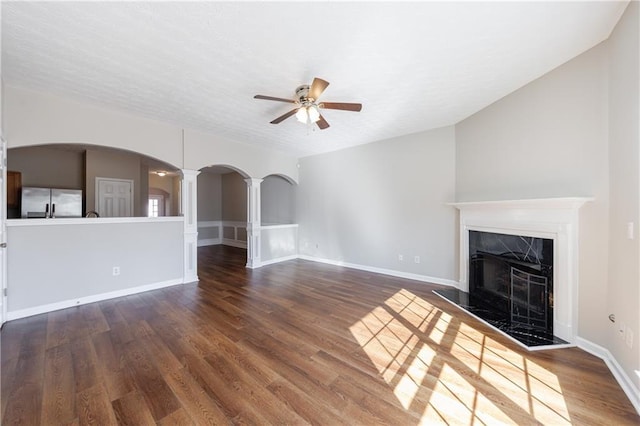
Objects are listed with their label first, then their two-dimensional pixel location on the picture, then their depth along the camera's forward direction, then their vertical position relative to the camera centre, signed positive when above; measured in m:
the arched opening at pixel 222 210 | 8.30 +0.08
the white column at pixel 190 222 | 4.23 -0.18
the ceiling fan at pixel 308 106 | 2.55 +1.18
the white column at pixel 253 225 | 5.41 -0.29
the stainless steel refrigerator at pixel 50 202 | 4.70 +0.21
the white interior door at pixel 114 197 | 5.49 +0.37
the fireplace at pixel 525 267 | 2.38 -0.67
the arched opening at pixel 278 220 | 5.80 -0.22
